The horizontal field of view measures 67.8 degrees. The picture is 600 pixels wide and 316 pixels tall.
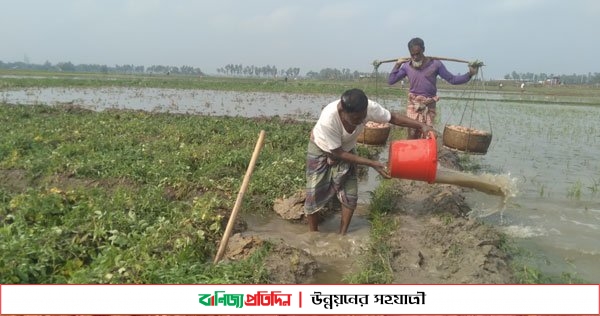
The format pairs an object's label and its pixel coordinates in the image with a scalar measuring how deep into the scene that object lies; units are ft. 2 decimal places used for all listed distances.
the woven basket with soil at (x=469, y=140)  18.66
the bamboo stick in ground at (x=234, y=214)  10.72
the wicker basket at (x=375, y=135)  20.88
